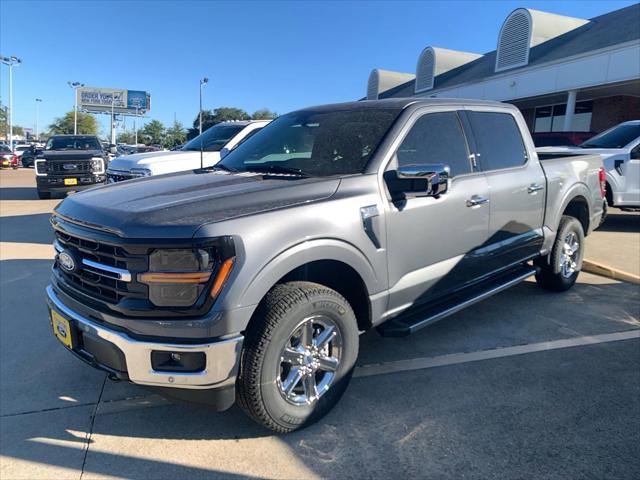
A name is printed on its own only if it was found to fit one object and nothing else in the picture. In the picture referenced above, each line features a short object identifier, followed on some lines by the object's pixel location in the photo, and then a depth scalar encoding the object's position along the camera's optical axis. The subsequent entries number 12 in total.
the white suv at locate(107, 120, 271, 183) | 7.68
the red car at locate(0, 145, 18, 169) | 31.00
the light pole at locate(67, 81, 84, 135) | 63.56
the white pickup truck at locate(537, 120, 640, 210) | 9.19
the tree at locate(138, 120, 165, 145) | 92.81
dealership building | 17.62
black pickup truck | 12.63
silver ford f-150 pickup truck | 2.34
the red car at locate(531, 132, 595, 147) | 12.79
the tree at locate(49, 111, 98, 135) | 78.44
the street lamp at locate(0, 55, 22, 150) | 43.89
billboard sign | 81.00
